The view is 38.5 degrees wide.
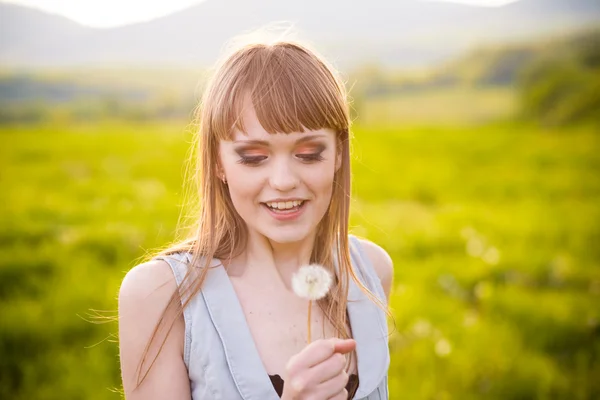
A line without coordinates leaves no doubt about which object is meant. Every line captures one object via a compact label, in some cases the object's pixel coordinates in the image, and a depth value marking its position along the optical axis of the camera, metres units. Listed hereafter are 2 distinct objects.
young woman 0.87
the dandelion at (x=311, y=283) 0.85
